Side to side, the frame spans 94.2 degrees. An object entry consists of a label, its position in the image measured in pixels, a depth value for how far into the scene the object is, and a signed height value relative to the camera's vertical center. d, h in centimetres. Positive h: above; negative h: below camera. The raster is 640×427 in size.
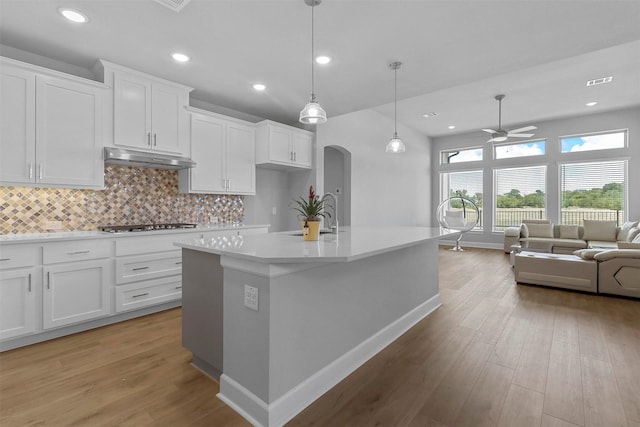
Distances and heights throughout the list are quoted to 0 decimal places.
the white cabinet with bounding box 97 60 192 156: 305 +110
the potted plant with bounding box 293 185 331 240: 215 -7
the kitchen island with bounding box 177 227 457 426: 159 -65
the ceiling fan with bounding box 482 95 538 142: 550 +148
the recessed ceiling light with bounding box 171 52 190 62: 290 +153
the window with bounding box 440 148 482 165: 843 +168
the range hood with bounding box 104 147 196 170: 298 +56
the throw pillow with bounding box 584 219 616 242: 608 -35
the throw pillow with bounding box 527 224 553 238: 664 -38
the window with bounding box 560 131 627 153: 659 +165
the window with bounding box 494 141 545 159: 748 +166
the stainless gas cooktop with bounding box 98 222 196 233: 305 -18
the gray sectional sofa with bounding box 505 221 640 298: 367 -75
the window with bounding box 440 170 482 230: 846 +81
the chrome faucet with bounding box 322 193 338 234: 289 -17
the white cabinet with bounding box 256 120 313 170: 432 +100
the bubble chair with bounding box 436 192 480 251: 766 -12
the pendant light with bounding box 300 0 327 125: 239 +81
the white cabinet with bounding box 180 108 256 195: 375 +75
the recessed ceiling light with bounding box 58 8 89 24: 226 +151
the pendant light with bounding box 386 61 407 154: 387 +88
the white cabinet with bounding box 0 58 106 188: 251 +75
